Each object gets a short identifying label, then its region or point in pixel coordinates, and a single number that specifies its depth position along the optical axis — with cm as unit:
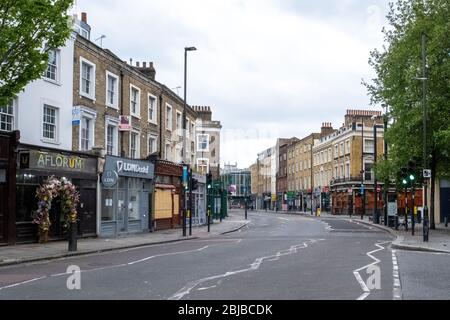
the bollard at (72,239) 1989
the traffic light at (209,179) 3458
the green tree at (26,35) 1548
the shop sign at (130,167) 2849
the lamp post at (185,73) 3056
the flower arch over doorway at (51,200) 2281
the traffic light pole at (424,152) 2433
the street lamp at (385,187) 3577
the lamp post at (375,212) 4441
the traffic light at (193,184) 2969
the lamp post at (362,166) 6265
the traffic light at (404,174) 2736
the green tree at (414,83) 3044
